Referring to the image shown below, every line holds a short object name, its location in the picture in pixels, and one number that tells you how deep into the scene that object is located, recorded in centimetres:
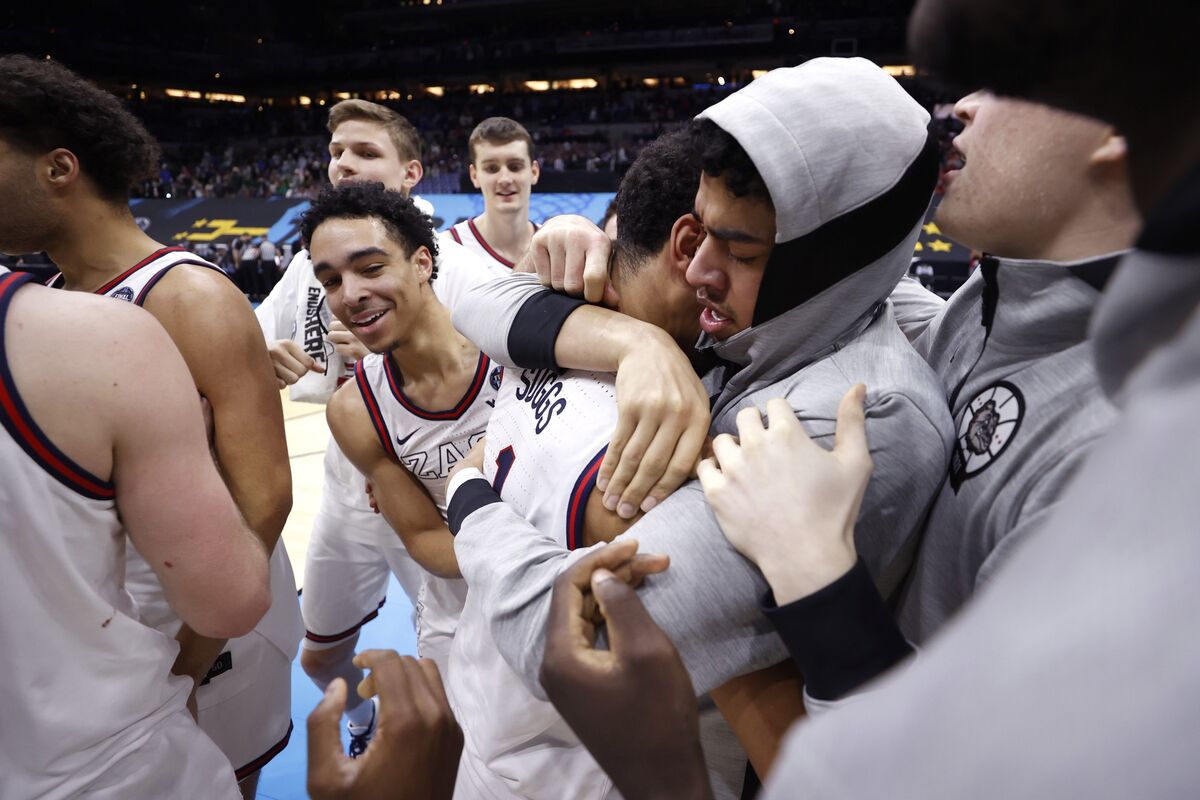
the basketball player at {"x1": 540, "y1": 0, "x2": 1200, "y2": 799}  29
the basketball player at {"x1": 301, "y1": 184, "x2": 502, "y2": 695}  251
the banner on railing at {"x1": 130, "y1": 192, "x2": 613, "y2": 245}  1384
